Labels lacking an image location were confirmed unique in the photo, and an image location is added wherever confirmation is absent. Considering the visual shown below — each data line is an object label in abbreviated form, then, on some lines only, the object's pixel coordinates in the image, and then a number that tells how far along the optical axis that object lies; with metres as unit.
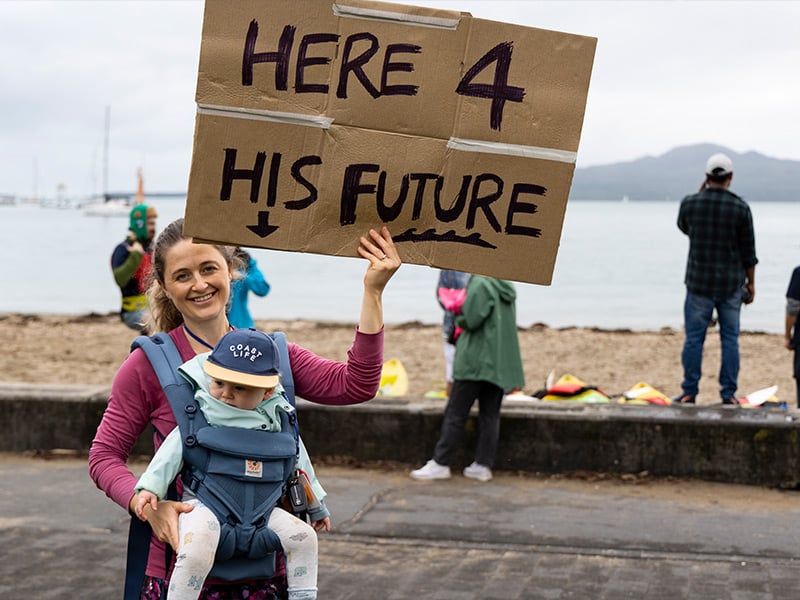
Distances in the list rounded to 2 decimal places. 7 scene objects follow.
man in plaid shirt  9.87
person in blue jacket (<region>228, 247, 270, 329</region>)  9.05
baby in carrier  3.16
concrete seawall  8.44
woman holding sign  3.31
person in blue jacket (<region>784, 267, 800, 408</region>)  10.74
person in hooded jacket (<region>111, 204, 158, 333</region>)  9.82
